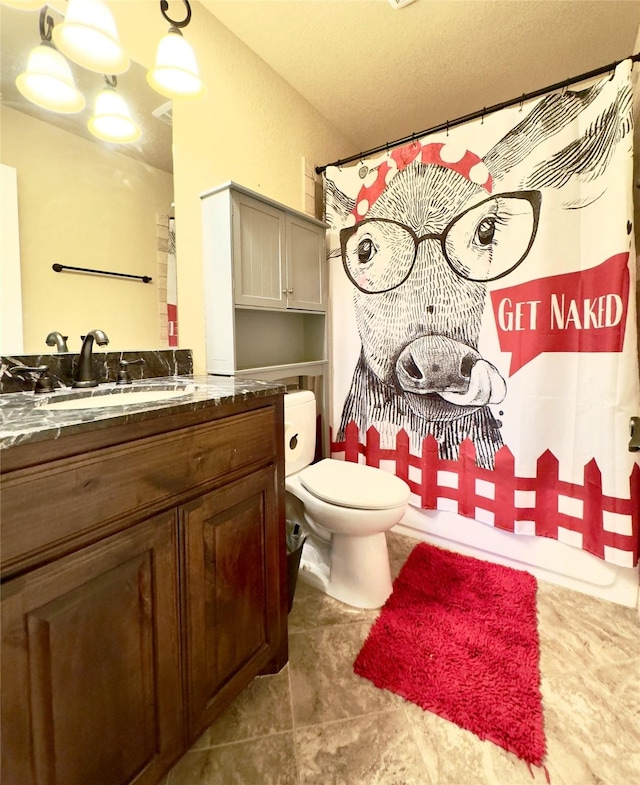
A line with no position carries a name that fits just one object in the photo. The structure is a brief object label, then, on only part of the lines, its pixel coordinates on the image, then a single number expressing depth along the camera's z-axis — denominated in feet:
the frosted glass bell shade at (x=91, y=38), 3.11
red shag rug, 3.30
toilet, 4.43
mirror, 3.39
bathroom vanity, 1.83
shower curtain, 4.41
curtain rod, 4.32
